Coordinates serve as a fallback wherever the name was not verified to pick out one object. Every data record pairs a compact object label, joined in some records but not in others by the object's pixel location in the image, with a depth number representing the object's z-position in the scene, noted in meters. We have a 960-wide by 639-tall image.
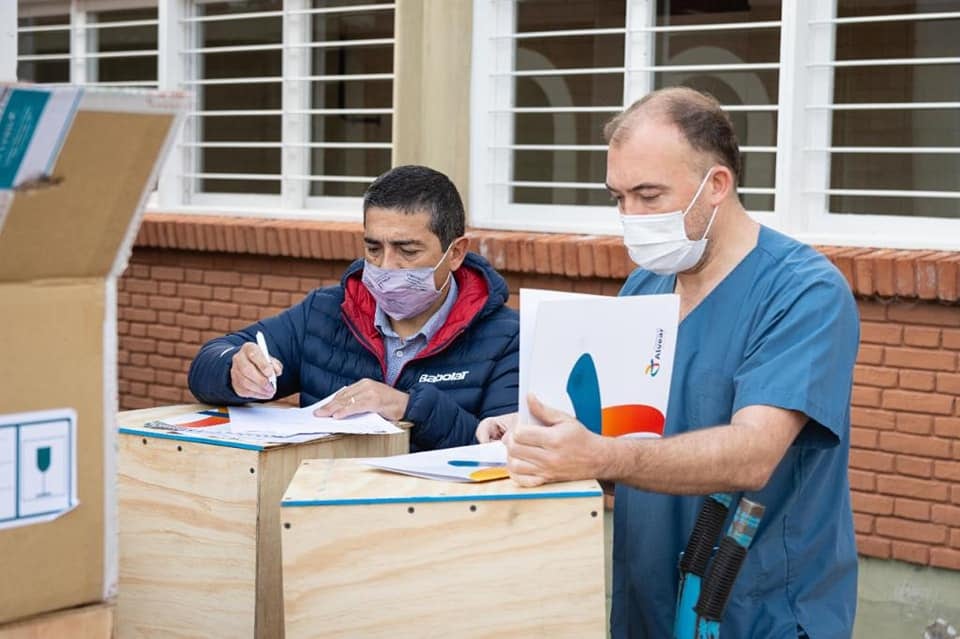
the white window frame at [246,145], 6.98
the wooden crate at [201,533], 2.65
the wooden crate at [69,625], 1.74
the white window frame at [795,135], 5.18
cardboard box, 1.68
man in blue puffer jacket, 3.26
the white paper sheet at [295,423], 2.86
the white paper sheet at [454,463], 2.38
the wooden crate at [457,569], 2.21
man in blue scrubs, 2.36
